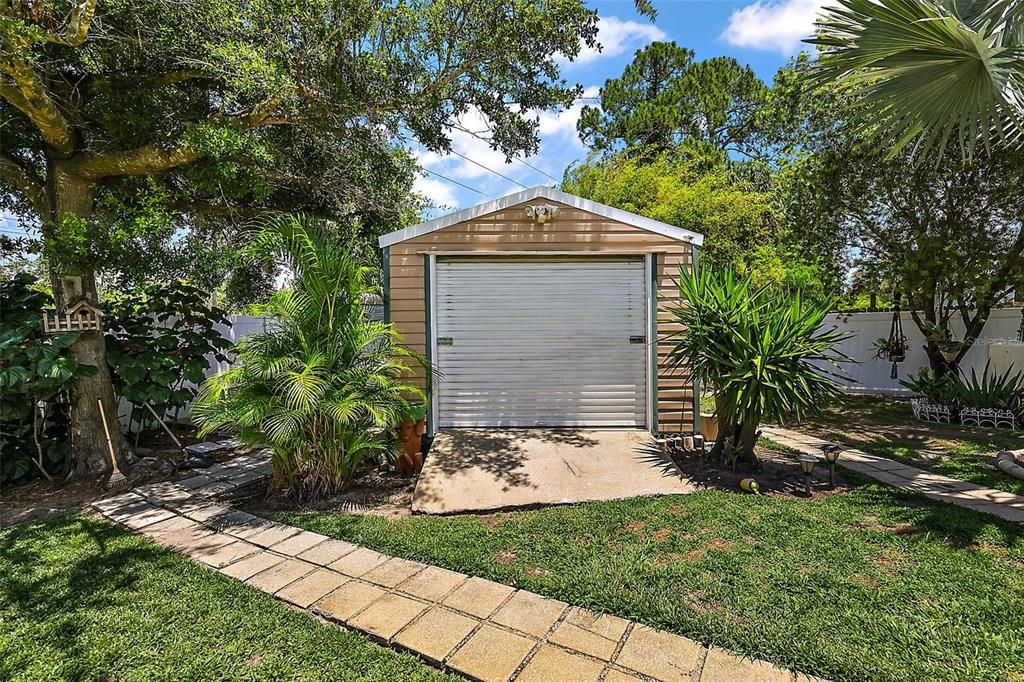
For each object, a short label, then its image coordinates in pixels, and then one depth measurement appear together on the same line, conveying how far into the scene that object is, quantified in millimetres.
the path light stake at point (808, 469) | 4027
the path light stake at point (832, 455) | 4066
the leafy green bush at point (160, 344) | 5223
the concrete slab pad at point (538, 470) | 3967
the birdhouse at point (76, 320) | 4539
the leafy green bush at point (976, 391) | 6586
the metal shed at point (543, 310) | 5609
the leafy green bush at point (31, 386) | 4355
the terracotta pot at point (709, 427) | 5828
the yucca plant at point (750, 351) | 4160
